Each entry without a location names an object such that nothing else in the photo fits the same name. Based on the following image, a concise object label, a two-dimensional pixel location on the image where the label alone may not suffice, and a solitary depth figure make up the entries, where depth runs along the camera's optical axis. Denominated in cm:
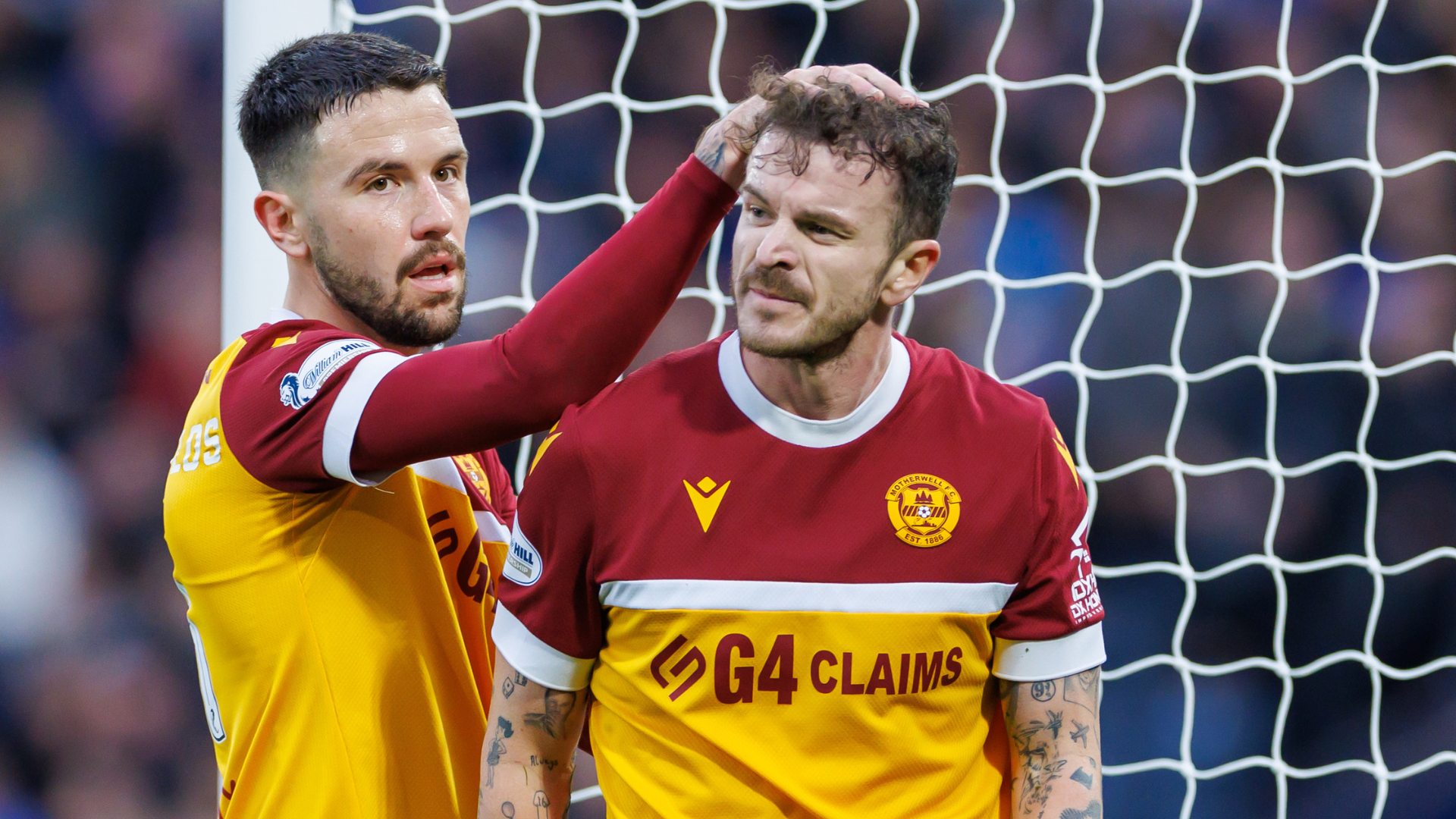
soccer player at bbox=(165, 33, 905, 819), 1122
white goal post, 1170
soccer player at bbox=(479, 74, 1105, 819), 1120
